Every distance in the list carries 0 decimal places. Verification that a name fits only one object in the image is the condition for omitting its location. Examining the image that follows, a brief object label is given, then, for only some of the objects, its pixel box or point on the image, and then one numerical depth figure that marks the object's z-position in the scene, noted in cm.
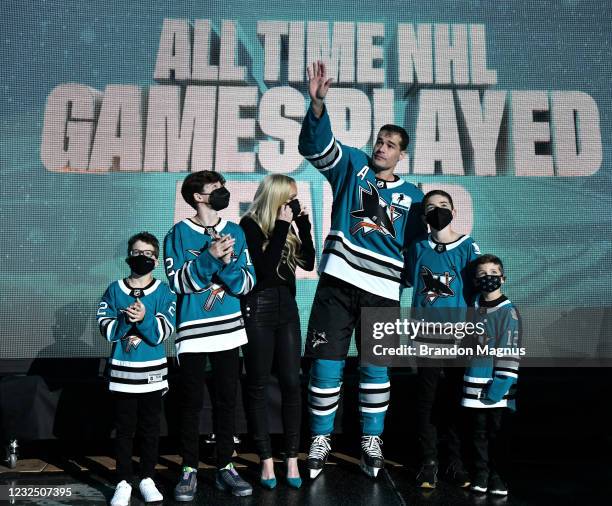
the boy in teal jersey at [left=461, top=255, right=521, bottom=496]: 269
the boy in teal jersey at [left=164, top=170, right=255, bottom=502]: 258
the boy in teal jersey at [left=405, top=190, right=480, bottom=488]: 278
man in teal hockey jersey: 285
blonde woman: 268
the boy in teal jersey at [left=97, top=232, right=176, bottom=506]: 254
